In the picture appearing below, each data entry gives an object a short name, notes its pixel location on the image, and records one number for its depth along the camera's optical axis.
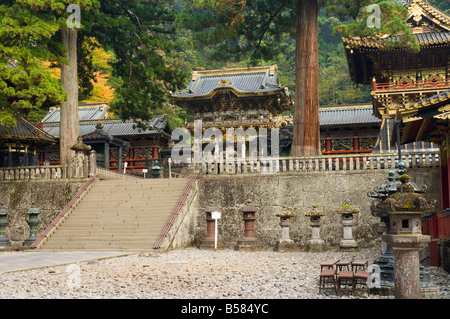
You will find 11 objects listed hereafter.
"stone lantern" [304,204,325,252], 14.43
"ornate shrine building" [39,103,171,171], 31.80
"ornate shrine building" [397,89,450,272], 9.45
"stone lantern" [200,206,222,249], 15.07
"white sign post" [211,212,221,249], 14.58
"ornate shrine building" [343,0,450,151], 19.48
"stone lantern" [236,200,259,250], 14.80
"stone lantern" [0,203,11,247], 14.69
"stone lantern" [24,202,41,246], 14.84
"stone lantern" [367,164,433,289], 6.93
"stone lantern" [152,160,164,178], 24.12
